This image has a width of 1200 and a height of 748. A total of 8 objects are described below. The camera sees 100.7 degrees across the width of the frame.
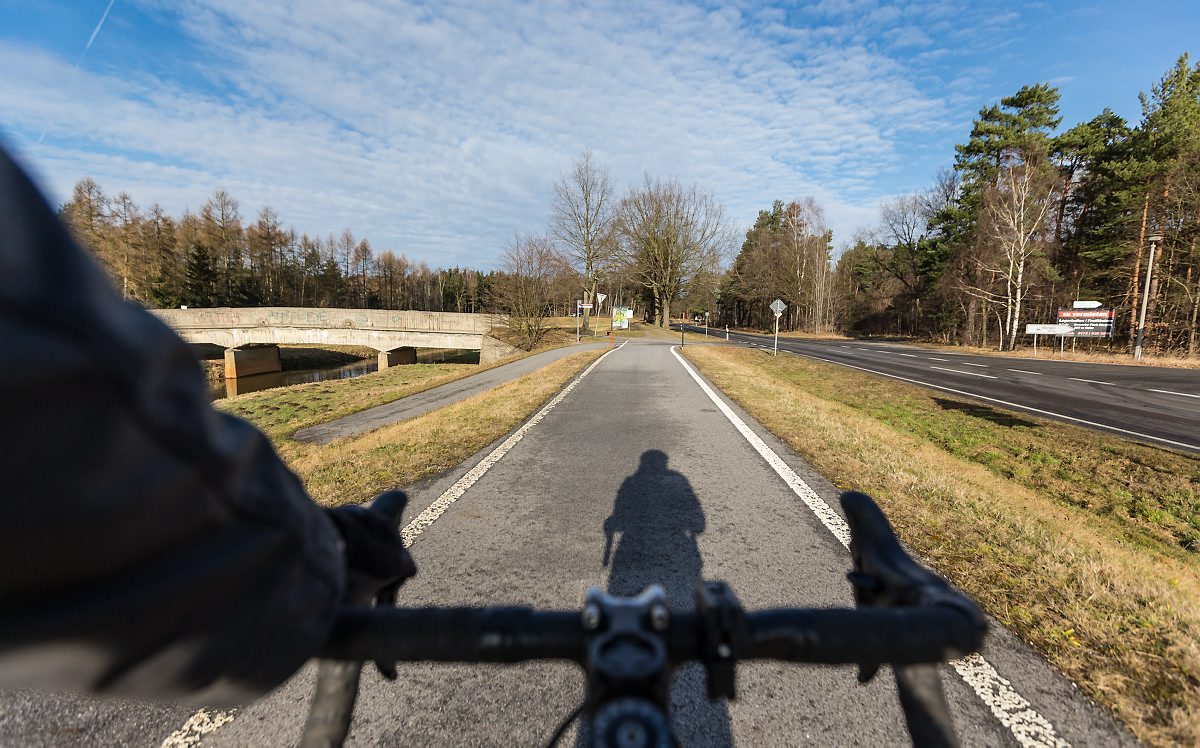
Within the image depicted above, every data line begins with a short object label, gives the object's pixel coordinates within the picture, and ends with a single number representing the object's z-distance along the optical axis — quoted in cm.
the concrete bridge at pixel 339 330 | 3403
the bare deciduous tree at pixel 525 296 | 3350
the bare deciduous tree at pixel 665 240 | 4512
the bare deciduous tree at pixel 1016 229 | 2797
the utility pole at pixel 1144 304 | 2202
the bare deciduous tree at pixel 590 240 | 4619
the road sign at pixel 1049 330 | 2676
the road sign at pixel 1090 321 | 2603
